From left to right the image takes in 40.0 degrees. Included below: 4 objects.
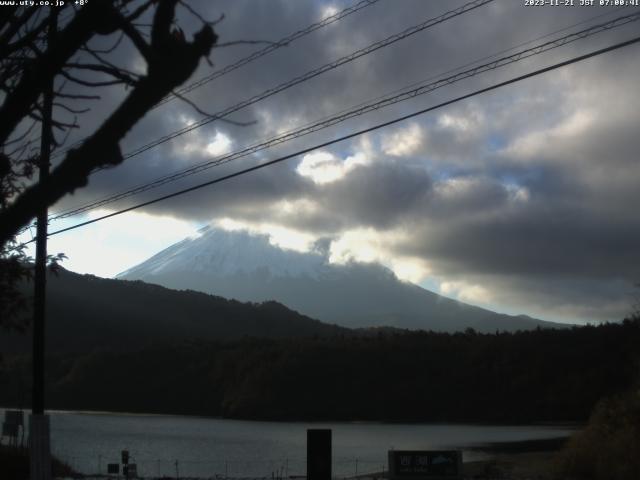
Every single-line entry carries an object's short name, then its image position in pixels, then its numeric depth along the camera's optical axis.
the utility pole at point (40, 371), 15.55
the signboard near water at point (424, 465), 18.95
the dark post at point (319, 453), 14.27
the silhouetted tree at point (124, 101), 4.10
